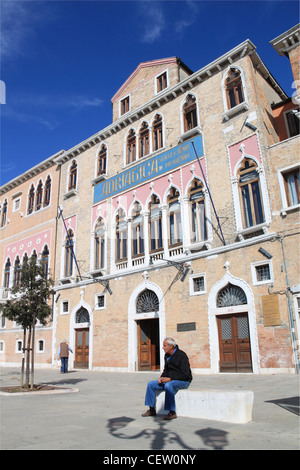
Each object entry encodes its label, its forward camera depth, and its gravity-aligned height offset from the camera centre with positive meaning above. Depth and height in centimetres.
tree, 1200 +136
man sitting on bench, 615 -68
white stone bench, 539 -101
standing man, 1838 -79
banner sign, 1769 +852
